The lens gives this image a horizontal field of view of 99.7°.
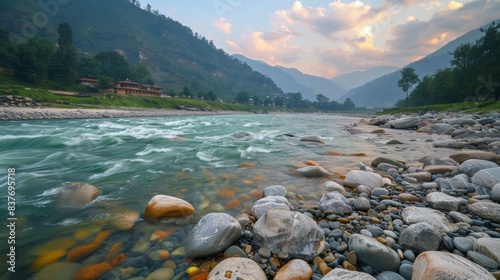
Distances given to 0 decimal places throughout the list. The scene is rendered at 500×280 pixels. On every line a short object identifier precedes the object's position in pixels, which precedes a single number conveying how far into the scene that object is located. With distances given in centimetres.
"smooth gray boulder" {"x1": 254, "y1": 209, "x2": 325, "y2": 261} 320
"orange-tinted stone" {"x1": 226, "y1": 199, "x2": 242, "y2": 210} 525
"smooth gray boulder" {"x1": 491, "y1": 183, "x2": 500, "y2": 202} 436
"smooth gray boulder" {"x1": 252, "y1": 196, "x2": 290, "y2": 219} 453
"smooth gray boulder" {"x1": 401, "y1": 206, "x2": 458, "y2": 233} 354
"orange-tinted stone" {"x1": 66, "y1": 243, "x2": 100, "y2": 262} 359
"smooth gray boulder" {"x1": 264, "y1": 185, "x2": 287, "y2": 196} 556
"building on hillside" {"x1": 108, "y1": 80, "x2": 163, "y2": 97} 7275
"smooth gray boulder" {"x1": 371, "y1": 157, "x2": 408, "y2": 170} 794
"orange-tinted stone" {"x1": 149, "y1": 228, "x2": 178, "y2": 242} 395
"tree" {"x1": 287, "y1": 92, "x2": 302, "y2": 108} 19750
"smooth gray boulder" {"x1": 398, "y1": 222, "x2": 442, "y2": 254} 308
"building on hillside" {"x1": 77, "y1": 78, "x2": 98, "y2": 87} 6831
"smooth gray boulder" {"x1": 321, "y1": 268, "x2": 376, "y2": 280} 251
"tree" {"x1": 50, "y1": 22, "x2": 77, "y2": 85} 6048
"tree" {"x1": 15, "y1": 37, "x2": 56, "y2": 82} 5259
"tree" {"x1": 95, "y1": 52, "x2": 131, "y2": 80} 9582
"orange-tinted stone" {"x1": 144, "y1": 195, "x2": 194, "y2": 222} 466
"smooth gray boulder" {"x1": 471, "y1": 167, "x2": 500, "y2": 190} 497
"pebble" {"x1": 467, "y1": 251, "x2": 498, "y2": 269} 264
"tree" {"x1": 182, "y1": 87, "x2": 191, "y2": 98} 10440
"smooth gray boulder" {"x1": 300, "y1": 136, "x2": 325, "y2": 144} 1511
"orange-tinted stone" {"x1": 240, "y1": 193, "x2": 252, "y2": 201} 573
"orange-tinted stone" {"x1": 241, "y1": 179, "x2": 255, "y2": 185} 687
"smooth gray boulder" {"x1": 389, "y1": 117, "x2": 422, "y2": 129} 2486
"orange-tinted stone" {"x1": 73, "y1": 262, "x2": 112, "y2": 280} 318
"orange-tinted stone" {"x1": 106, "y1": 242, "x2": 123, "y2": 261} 354
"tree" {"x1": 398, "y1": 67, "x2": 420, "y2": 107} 7600
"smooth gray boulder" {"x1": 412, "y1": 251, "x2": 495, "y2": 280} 229
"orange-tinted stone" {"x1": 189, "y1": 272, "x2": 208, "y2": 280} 302
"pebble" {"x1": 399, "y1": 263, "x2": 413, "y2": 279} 271
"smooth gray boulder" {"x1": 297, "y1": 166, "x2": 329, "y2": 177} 728
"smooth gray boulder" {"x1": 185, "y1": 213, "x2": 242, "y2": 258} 340
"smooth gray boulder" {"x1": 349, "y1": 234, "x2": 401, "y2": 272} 286
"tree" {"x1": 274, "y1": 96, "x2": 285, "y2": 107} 17475
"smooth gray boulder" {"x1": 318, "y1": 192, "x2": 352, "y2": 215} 436
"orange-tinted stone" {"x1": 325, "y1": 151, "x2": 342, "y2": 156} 1100
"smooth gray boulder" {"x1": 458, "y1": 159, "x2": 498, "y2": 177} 602
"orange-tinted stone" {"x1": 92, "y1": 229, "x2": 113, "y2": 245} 398
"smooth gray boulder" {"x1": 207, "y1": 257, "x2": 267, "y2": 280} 276
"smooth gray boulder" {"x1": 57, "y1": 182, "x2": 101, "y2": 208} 547
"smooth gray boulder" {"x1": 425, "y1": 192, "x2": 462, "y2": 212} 425
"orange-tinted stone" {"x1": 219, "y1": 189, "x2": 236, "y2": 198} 594
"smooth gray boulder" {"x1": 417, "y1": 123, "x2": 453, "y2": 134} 1925
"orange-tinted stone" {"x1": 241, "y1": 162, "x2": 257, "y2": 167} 905
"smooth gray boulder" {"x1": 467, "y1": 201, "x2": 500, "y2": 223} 375
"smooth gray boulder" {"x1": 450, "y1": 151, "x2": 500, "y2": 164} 722
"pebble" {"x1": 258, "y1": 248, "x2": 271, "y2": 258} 324
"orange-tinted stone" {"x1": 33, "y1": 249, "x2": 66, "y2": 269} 349
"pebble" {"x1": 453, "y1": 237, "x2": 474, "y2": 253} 301
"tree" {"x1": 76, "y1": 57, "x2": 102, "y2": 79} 7712
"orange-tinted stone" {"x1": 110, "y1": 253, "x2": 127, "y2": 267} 339
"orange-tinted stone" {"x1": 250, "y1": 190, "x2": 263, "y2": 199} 581
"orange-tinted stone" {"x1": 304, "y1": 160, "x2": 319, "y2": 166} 900
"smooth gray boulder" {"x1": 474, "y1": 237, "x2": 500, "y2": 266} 272
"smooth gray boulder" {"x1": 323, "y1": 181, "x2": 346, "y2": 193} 584
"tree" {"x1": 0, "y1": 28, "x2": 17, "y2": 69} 5169
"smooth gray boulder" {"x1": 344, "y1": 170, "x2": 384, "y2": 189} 591
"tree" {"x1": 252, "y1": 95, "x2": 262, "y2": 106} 14850
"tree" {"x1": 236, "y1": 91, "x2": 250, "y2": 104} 14450
